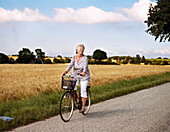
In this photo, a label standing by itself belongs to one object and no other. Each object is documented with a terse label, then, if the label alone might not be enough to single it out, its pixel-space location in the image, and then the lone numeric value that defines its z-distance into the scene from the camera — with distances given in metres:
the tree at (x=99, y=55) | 112.72
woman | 5.66
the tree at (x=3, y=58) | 79.86
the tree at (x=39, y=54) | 87.49
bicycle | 5.26
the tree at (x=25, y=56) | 85.56
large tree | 26.47
